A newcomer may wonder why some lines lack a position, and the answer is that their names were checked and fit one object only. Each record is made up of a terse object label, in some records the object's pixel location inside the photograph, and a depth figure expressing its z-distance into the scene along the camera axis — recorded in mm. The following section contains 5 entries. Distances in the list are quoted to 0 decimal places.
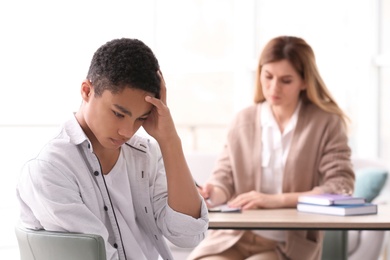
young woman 4329
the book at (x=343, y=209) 4004
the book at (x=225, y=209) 4132
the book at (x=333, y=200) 4042
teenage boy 2799
